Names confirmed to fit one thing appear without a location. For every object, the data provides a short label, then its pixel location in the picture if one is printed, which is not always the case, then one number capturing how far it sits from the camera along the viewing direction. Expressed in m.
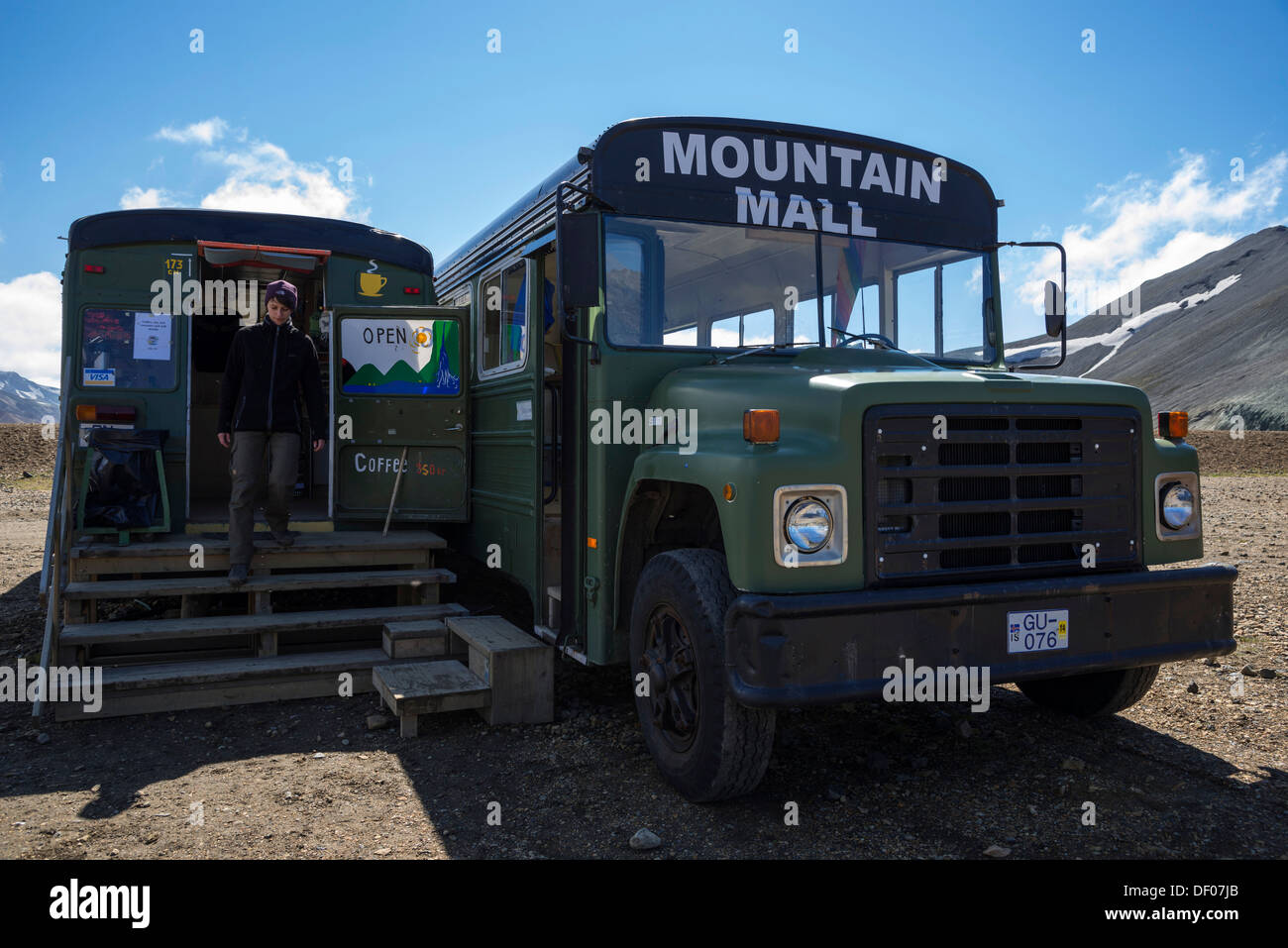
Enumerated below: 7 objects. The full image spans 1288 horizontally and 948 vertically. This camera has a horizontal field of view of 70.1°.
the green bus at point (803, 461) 3.21
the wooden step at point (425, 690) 4.40
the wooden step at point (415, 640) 5.23
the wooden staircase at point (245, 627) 4.86
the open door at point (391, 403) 6.46
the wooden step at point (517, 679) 4.56
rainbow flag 4.41
